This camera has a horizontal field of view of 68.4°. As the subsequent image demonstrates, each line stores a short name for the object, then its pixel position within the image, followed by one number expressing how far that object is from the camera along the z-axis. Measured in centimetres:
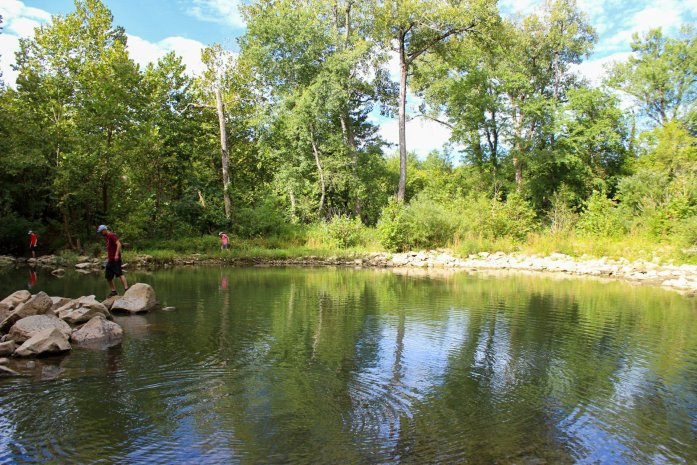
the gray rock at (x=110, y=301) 1128
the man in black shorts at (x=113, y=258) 1222
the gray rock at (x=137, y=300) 1090
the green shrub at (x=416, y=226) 2573
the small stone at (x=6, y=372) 648
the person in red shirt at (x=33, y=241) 2497
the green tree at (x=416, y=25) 2694
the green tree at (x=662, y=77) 3362
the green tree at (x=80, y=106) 2566
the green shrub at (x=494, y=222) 2606
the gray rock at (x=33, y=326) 796
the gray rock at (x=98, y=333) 831
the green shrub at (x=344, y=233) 2722
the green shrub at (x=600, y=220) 2429
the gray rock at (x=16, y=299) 943
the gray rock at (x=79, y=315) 941
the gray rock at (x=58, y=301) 1023
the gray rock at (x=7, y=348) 735
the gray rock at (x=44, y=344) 734
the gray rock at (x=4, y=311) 904
